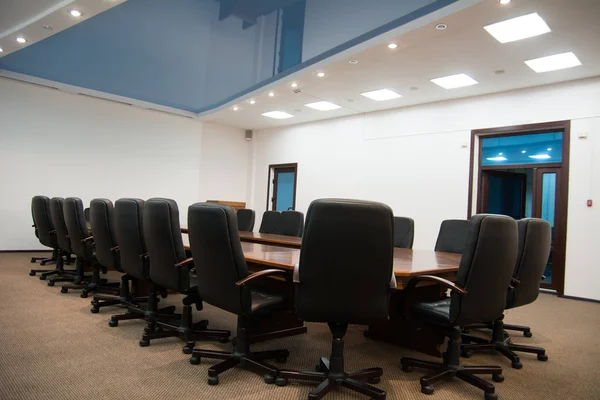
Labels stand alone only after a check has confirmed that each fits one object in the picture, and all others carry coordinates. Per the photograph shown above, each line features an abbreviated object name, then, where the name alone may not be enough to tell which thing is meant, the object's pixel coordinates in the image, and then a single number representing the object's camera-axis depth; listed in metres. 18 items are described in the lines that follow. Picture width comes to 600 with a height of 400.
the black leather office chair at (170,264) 2.59
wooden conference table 2.31
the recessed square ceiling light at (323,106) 7.57
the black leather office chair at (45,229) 4.89
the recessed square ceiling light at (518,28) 3.99
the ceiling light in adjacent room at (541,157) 5.93
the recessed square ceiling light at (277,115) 8.47
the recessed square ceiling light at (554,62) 4.85
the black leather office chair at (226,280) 2.10
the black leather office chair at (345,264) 1.84
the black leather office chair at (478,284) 2.08
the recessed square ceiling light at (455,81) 5.71
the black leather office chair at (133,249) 2.95
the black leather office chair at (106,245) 3.37
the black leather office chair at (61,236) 4.47
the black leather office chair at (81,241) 4.00
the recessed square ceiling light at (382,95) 6.59
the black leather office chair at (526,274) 2.62
